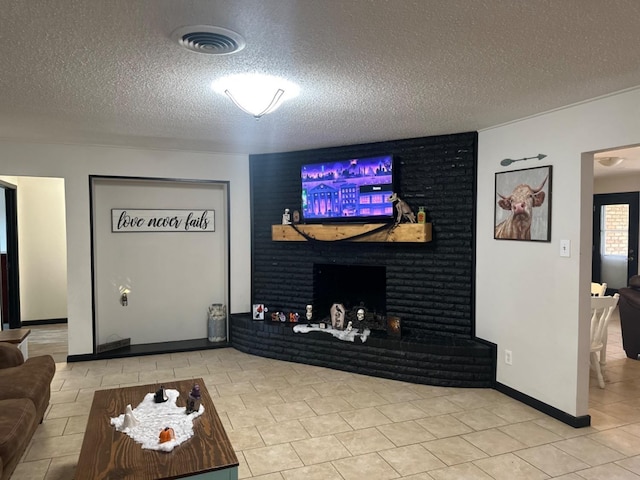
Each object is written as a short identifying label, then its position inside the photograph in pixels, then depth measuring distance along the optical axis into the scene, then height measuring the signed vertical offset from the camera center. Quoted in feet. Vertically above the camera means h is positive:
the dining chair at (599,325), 12.50 -2.83
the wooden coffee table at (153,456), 5.91 -3.29
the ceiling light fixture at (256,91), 8.38 +2.79
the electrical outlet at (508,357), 12.00 -3.57
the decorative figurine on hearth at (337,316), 14.99 -3.06
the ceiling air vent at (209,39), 6.20 +2.78
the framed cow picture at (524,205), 10.82 +0.59
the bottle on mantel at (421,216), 13.37 +0.35
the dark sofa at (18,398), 7.07 -3.29
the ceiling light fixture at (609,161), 19.04 +2.95
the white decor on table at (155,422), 6.71 -3.26
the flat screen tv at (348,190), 14.07 +1.26
